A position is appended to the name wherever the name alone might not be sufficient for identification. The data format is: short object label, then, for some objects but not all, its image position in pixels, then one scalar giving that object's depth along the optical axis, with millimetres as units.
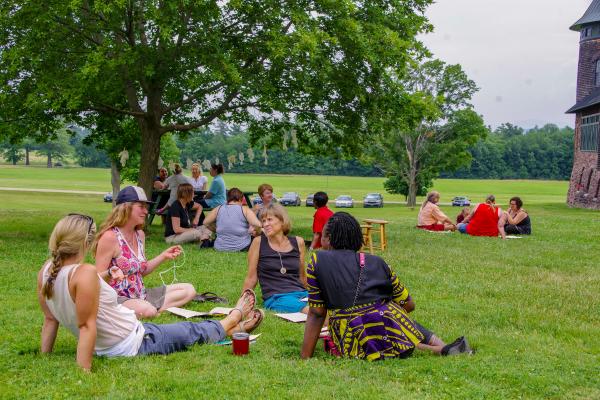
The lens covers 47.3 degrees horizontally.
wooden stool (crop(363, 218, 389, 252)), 15688
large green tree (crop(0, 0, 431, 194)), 15922
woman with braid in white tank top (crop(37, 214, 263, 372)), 5242
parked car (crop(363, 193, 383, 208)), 63344
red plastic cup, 6133
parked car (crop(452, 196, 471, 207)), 66125
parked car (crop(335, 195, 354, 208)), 63812
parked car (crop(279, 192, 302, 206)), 61188
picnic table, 19156
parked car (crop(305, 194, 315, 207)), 61656
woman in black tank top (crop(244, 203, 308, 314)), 8008
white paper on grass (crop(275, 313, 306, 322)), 7664
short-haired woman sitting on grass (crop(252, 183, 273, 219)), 14233
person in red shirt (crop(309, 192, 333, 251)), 13367
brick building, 52625
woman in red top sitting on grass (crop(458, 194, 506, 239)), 18688
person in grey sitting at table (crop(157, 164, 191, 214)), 19375
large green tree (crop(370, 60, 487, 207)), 57844
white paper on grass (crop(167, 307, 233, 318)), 7770
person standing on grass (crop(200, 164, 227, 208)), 17578
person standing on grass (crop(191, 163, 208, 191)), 20219
